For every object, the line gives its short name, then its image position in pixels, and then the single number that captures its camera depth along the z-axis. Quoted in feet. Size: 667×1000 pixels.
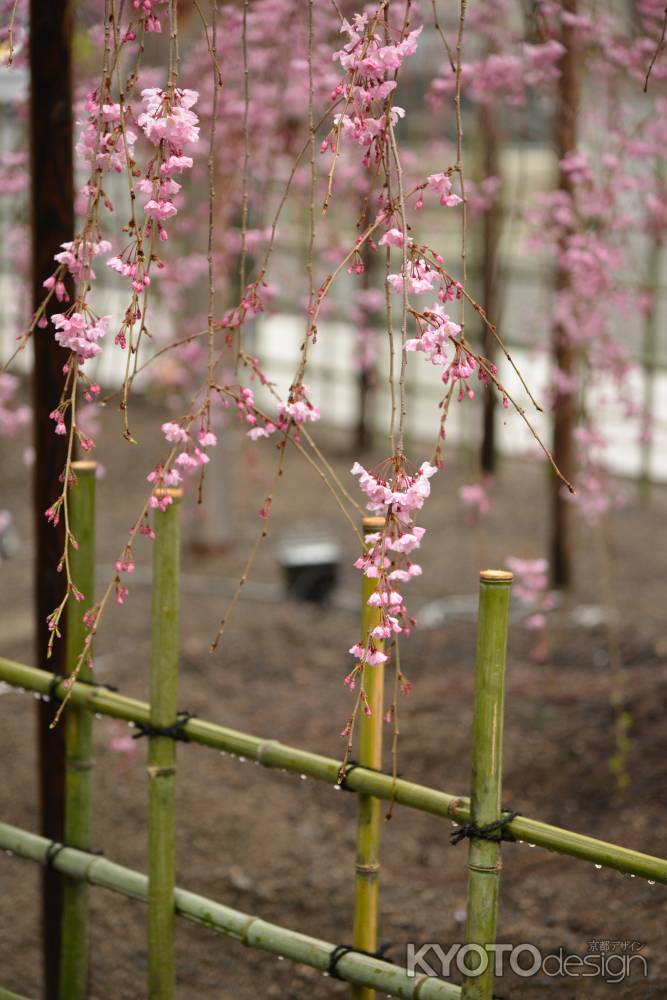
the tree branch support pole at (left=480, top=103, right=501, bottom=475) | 26.17
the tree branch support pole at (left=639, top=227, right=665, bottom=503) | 45.34
